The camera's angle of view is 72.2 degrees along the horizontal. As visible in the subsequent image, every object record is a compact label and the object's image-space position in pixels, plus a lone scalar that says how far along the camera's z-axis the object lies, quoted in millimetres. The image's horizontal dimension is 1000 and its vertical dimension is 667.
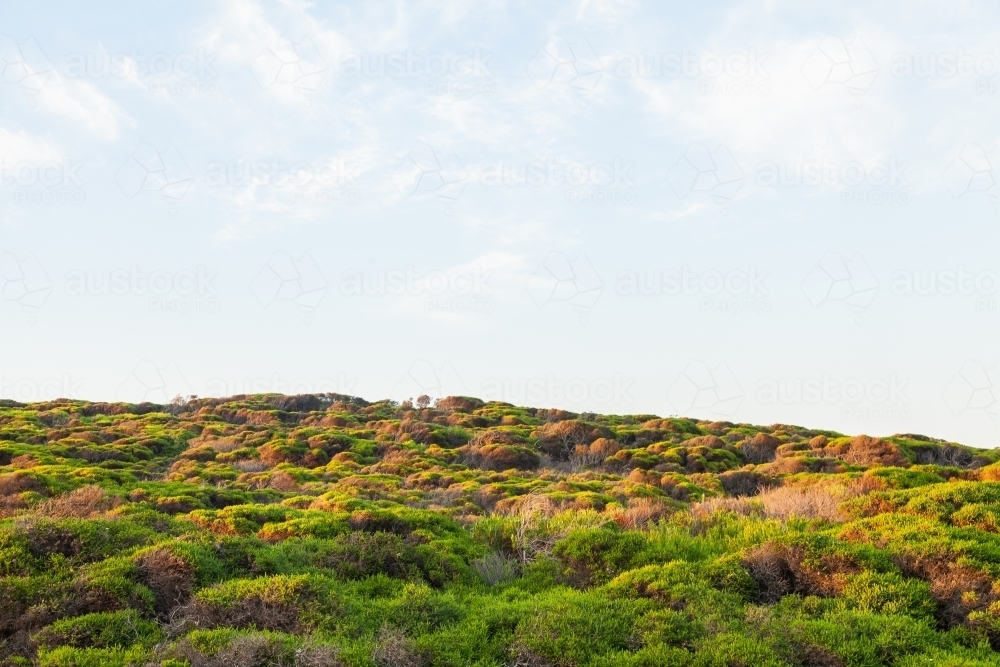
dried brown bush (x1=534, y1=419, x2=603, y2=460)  39562
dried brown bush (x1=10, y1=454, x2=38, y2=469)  26655
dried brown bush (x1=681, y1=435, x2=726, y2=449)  39062
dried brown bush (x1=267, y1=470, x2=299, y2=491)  26083
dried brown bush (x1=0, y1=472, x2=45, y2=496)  19906
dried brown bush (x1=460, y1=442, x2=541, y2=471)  34500
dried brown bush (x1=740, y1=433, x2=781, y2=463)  38094
